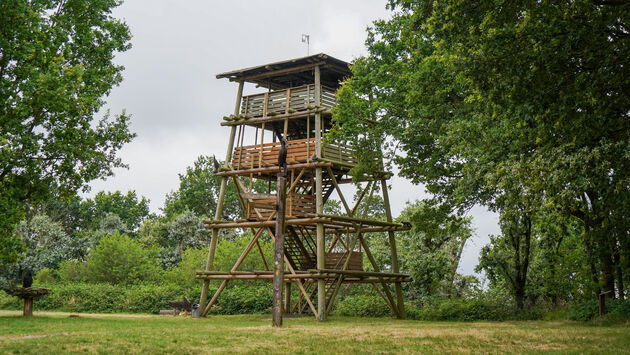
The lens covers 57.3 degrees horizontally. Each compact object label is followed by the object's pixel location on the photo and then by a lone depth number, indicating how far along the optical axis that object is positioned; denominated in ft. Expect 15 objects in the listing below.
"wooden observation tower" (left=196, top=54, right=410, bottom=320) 89.40
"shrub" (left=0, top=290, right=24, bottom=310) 120.57
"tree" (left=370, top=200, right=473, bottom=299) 87.76
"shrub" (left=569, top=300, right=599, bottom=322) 77.56
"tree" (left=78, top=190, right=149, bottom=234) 251.60
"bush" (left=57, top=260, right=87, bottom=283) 151.43
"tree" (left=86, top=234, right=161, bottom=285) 146.10
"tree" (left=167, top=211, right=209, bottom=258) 198.39
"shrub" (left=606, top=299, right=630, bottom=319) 69.92
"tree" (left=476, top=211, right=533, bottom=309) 95.04
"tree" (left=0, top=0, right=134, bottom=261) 69.97
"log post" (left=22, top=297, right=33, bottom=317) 74.90
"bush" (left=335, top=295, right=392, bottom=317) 102.27
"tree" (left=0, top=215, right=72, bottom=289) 171.53
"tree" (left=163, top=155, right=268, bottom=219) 214.90
